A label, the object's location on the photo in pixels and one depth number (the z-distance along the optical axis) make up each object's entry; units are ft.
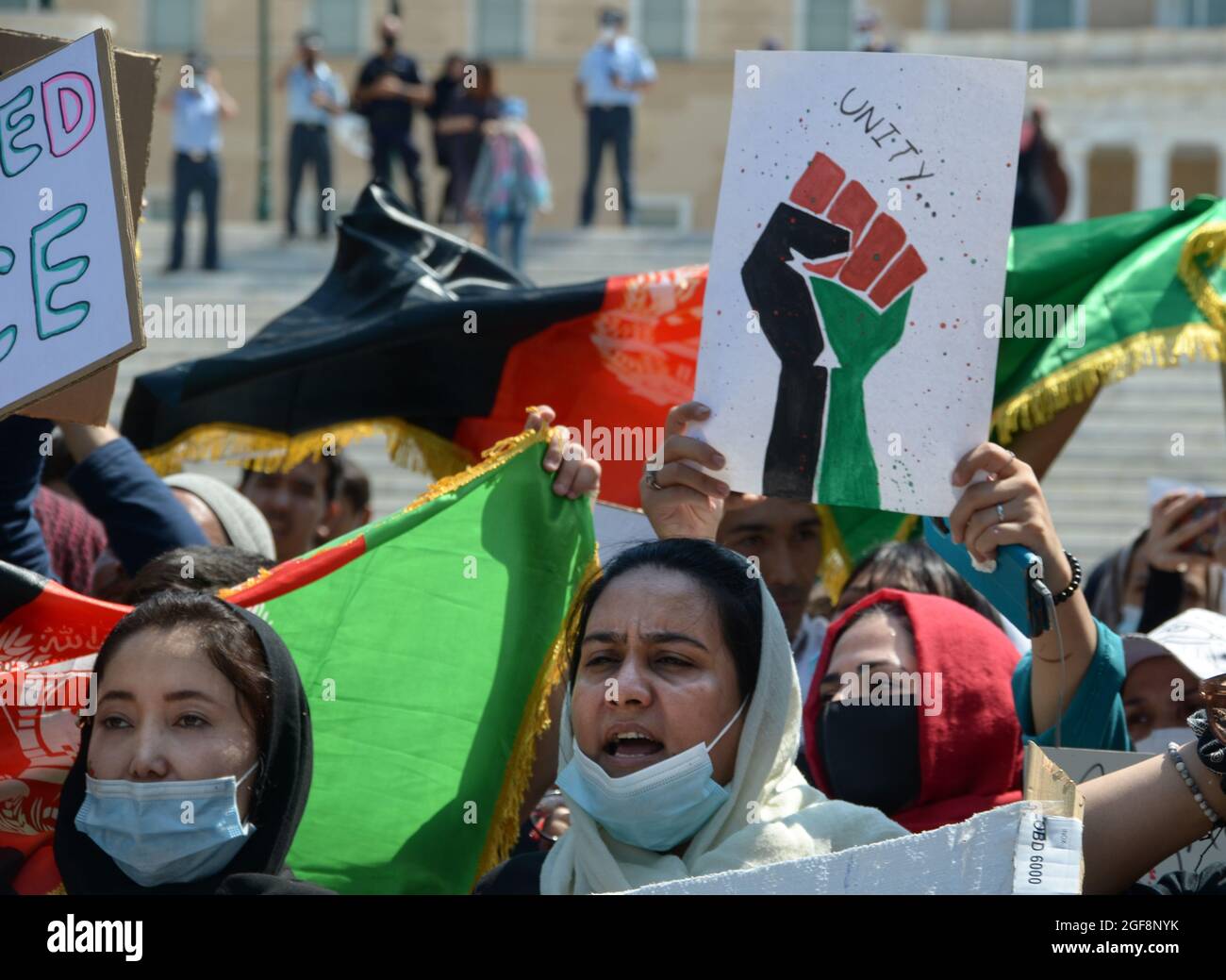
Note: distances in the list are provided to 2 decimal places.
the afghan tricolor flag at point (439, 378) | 16.93
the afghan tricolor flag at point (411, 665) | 13.03
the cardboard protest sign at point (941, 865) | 8.89
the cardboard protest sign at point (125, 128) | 12.50
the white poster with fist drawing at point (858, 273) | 12.12
